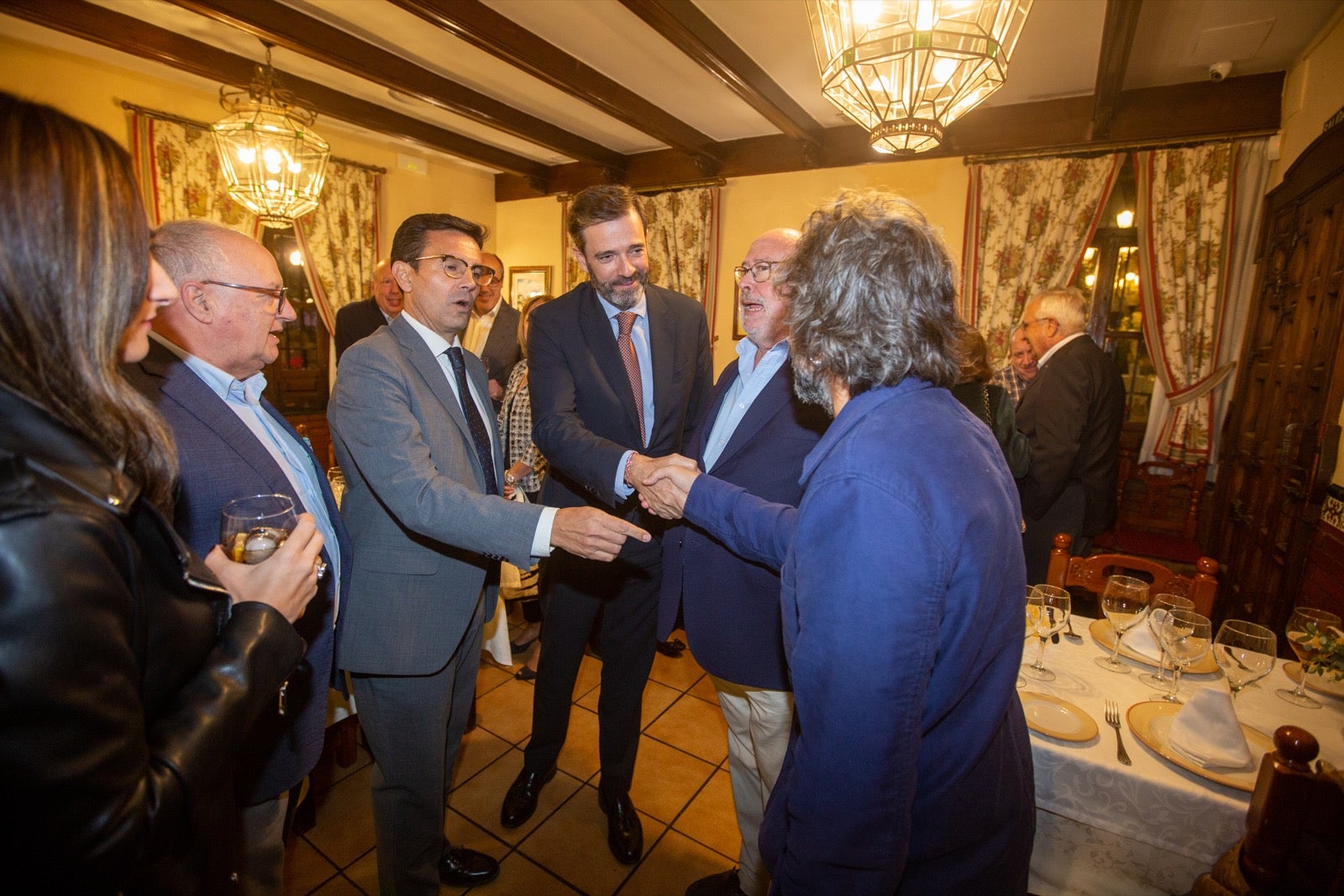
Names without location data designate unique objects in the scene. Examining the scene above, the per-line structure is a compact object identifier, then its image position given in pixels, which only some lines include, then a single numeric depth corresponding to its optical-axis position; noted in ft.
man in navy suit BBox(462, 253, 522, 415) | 15.10
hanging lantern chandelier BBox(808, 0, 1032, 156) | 5.66
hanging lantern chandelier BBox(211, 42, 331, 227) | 11.28
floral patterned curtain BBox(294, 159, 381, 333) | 19.16
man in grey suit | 4.75
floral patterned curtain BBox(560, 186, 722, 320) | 19.86
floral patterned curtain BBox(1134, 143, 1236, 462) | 13.91
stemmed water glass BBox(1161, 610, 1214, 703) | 4.92
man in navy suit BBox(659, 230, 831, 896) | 5.29
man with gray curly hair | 2.82
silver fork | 4.22
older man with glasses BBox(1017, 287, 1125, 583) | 10.80
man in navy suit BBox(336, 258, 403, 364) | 12.77
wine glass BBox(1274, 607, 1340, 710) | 4.58
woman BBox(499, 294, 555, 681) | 11.21
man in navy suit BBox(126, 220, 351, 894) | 3.82
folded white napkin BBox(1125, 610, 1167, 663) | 5.56
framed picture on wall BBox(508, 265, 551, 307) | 23.91
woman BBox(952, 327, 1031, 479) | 7.02
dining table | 3.96
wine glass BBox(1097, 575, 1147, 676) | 5.56
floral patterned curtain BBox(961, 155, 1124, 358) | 14.98
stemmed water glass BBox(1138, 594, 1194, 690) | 5.25
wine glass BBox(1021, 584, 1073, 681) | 5.36
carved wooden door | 9.16
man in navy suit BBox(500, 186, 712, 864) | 6.73
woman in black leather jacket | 1.91
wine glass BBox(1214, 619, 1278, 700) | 5.09
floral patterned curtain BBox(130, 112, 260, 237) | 15.70
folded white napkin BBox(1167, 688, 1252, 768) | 4.05
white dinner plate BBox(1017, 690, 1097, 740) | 4.41
